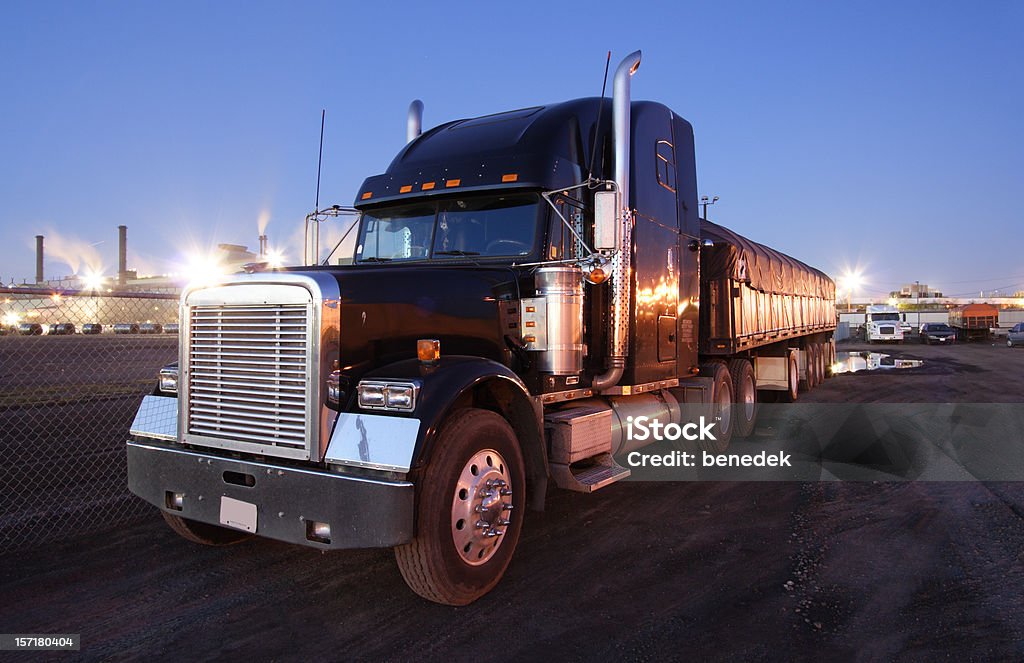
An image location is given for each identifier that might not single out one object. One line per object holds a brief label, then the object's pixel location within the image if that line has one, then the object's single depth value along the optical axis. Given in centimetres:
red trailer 4606
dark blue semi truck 356
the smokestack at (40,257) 8514
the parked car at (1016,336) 3553
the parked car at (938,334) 4112
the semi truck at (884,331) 4109
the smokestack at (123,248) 8044
